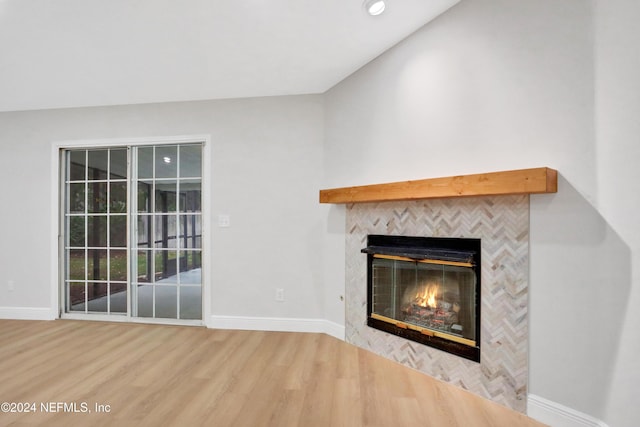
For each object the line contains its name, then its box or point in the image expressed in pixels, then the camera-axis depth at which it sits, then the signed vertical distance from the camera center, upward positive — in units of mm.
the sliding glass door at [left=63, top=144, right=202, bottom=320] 3543 -235
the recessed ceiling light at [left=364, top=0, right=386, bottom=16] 2045 +1340
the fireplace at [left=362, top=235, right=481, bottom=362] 2131 -598
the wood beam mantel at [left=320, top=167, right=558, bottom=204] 1682 +162
